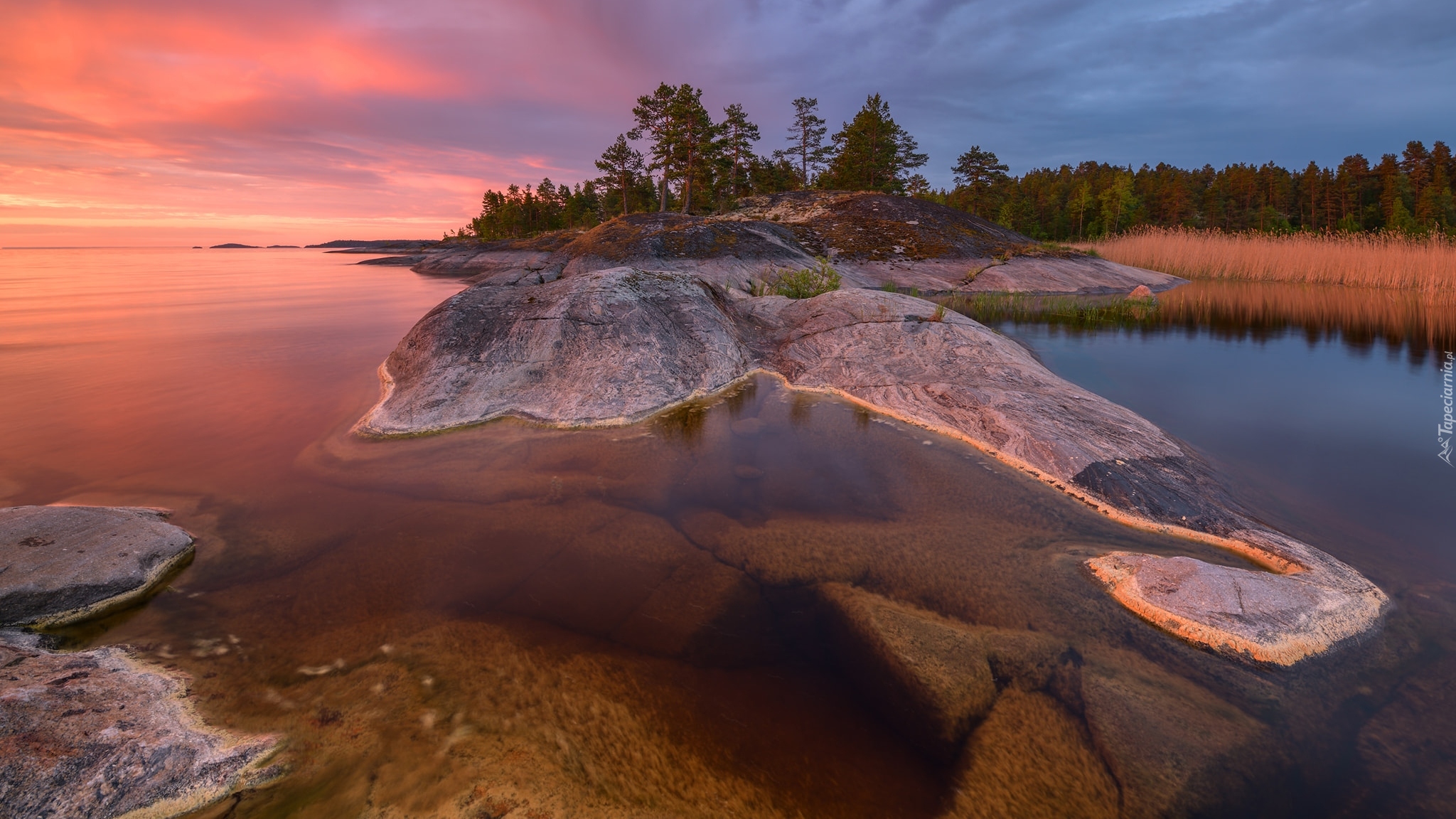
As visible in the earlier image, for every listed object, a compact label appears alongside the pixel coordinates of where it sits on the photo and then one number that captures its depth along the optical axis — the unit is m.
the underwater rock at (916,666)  3.06
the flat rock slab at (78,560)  3.75
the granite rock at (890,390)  3.81
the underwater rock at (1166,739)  2.66
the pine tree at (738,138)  53.06
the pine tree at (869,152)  49.00
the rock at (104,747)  2.36
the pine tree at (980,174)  68.44
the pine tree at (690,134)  39.56
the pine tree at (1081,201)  79.00
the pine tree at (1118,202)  73.56
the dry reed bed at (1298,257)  22.62
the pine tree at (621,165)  62.66
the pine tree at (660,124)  41.69
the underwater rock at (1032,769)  2.63
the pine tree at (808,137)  63.66
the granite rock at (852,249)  20.28
